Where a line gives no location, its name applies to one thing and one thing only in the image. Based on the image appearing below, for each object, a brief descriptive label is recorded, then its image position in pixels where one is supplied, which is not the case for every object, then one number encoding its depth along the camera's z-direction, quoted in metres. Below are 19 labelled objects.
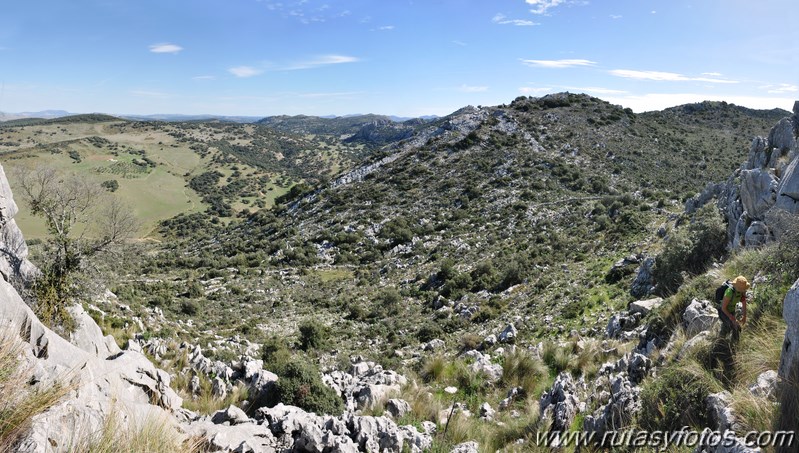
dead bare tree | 10.84
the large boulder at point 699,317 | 6.69
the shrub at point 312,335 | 17.34
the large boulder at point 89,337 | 9.35
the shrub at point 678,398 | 4.73
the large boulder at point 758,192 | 11.37
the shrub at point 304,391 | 7.82
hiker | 5.59
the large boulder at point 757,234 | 10.08
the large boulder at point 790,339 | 3.89
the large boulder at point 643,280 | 13.96
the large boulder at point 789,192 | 9.68
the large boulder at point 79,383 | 3.35
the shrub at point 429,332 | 17.58
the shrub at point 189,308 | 22.80
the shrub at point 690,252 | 13.02
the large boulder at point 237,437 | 4.97
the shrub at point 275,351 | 13.98
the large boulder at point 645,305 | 10.95
